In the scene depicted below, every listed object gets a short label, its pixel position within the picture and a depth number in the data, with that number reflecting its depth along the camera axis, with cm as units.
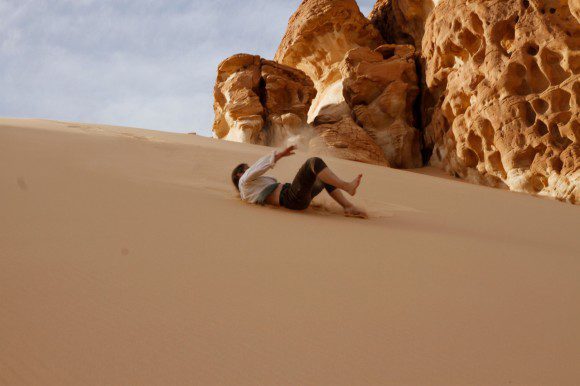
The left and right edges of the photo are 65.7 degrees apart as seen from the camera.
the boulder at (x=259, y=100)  1202
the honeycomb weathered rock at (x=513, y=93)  715
